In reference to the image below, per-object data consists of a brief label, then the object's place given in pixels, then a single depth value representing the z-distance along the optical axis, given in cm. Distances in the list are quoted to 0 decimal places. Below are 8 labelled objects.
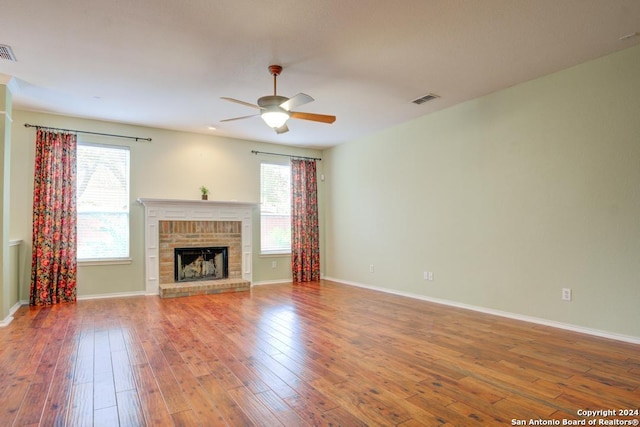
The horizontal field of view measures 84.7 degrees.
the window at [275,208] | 712
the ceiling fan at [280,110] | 341
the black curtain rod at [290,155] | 702
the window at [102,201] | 556
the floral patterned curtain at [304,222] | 726
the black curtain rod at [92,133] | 518
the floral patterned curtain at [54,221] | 509
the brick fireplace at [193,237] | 588
